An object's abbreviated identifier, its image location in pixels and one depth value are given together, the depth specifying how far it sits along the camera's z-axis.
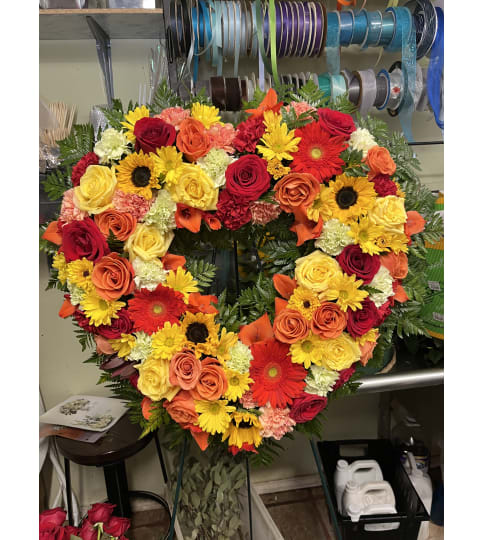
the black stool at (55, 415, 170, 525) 1.56
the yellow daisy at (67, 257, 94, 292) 0.99
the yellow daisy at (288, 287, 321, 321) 1.01
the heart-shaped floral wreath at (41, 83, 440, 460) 0.99
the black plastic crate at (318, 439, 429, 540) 1.51
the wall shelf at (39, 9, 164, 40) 1.48
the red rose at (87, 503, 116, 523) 1.35
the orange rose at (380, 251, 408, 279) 1.06
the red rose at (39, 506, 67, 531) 1.19
